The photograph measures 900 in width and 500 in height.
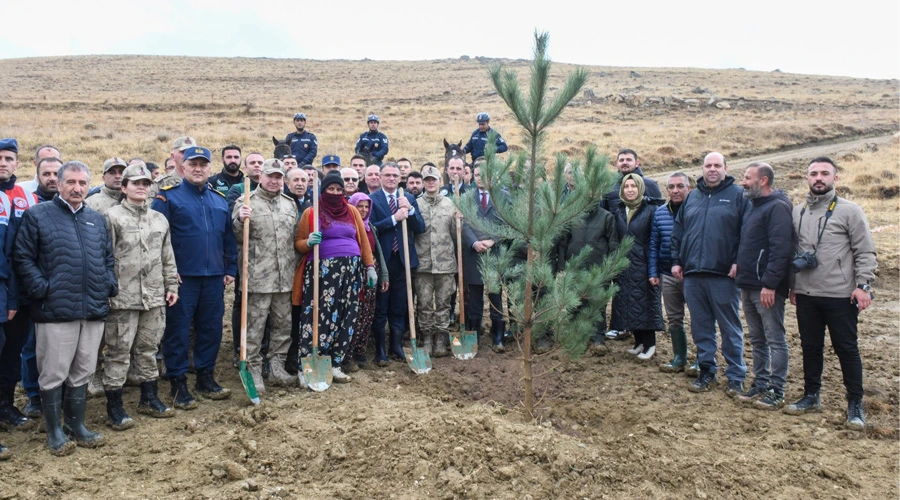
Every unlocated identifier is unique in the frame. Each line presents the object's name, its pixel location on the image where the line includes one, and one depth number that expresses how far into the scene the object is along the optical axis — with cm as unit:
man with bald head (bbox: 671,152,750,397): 525
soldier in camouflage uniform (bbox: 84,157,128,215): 505
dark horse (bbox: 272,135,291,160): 859
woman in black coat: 622
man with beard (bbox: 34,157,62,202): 437
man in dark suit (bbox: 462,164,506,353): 652
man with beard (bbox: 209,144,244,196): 655
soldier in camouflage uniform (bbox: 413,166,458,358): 642
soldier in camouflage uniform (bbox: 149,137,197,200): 552
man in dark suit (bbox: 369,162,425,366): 629
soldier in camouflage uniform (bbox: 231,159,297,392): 525
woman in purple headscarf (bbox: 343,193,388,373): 588
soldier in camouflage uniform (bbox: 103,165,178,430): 446
